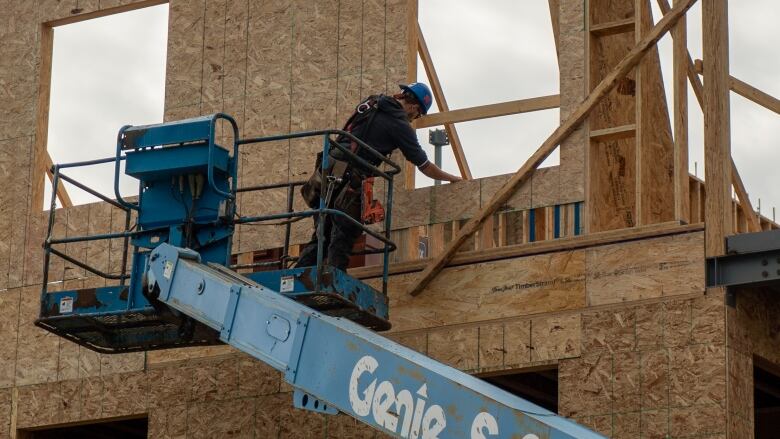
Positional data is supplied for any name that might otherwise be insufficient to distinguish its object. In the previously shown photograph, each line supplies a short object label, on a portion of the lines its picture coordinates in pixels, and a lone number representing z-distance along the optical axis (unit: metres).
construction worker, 12.66
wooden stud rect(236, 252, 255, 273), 14.48
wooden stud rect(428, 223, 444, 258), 13.55
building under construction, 12.10
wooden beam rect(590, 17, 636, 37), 13.05
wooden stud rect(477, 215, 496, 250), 13.25
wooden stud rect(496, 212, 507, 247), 13.30
